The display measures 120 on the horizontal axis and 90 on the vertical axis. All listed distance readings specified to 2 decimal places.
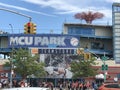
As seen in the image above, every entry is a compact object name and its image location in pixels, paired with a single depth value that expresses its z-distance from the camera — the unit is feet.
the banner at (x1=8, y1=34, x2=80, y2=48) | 266.98
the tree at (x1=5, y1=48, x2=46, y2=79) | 238.68
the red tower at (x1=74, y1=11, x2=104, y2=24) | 328.29
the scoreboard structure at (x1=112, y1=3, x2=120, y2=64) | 293.02
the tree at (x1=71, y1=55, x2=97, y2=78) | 237.86
